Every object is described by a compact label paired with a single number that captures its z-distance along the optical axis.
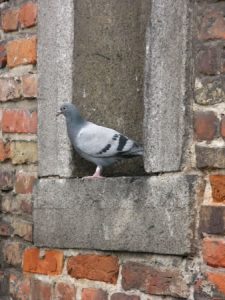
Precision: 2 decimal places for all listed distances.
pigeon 6.26
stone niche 5.88
